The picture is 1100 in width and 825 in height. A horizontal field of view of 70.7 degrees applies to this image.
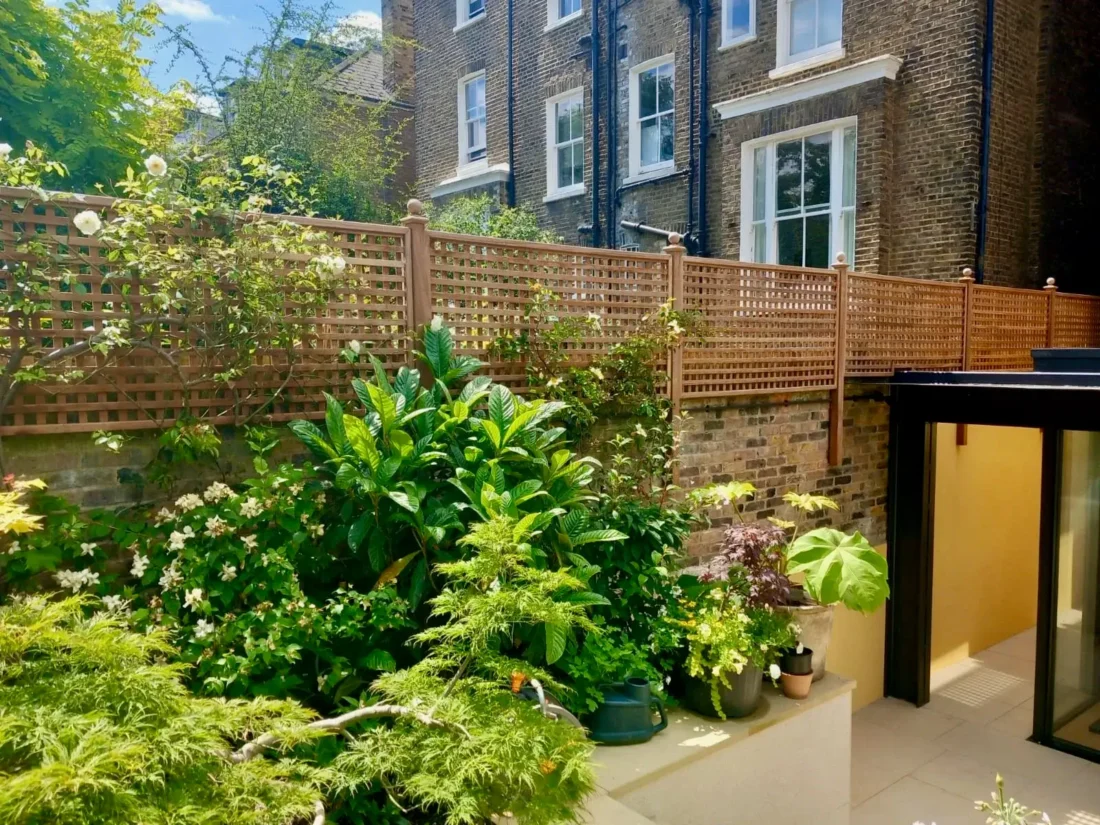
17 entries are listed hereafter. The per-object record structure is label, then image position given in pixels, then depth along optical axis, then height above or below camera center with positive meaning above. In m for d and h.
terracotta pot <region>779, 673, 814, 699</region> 3.99 -1.70
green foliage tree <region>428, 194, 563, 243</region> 10.83 +1.93
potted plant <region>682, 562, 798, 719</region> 3.62 -1.41
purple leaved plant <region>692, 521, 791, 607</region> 4.07 -1.14
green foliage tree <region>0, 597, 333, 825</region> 1.49 -0.83
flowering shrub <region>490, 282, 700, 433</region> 4.32 -0.01
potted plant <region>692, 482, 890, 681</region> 4.18 -1.18
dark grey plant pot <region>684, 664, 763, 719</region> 3.68 -1.62
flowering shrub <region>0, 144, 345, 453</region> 2.87 +0.32
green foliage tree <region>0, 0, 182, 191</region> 5.10 +1.94
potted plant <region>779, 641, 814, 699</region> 3.99 -1.64
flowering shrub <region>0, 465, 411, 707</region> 2.72 -0.85
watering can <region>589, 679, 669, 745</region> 3.35 -1.56
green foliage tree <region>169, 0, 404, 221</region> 9.53 +3.18
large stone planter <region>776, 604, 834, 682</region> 4.33 -1.54
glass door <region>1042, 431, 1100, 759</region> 6.05 -1.89
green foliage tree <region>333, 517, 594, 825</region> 2.03 -1.03
